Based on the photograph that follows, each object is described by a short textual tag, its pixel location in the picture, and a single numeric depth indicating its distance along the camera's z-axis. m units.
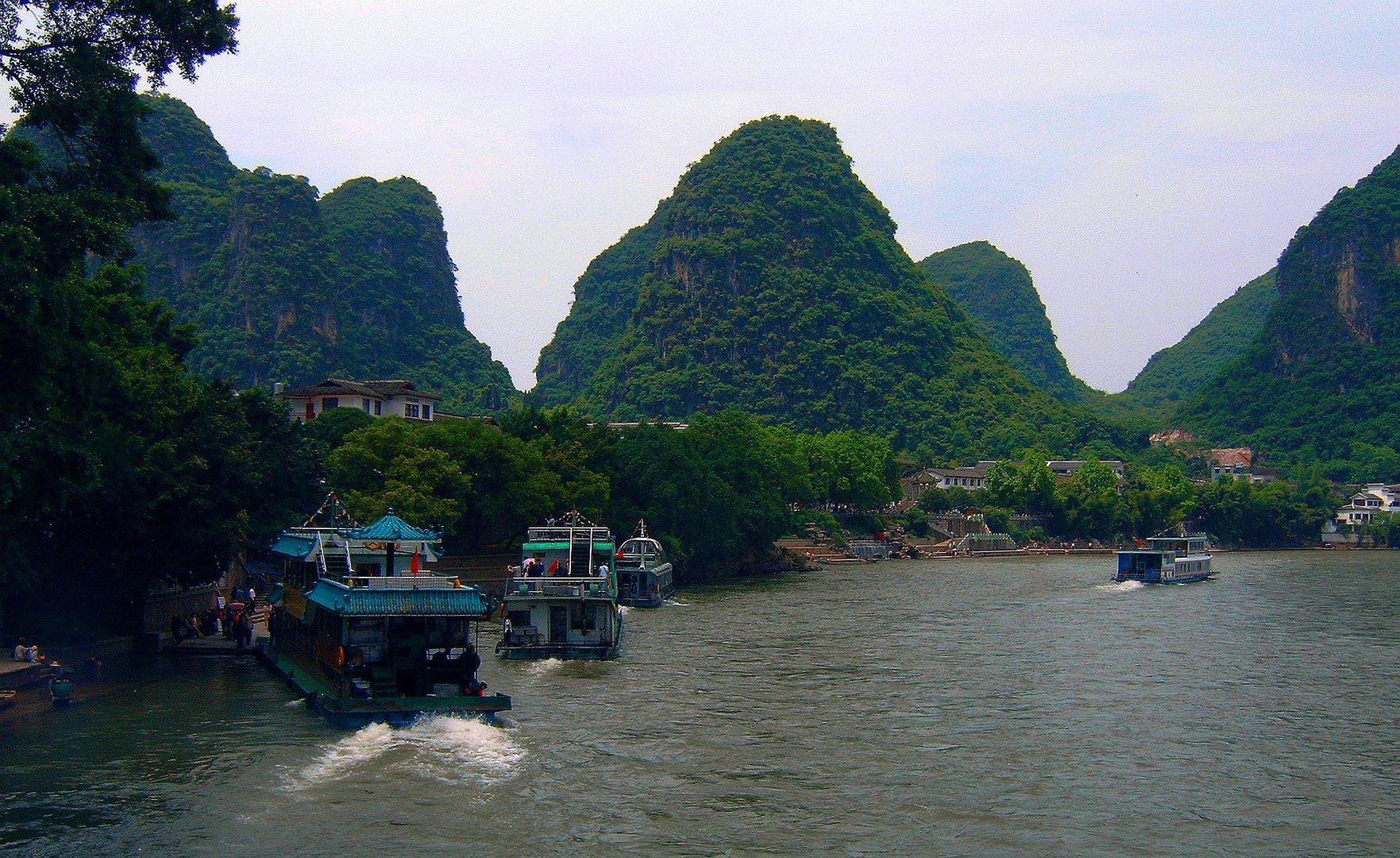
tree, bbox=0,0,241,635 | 22.41
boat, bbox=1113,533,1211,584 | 82.88
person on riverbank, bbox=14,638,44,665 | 34.25
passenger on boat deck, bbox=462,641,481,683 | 31.31
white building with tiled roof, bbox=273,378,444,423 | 90.00
